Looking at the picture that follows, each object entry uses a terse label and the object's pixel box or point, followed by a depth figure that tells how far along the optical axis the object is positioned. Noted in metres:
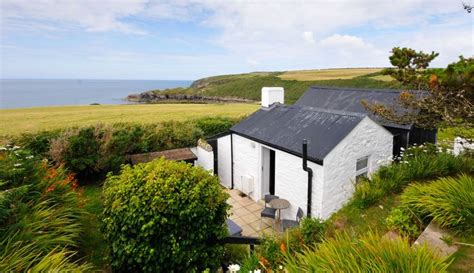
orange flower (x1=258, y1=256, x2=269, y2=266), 4.04
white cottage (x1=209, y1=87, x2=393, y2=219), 8.30
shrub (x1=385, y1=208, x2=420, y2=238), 4.76
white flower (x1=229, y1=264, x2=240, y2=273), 3.42
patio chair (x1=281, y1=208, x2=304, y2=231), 8.16
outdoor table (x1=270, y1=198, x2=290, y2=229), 8.78
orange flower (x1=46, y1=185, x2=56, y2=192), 5.64
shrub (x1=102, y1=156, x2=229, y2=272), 4.97
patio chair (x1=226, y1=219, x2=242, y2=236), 7.46
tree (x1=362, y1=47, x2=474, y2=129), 5.62
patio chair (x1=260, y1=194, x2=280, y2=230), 8.88
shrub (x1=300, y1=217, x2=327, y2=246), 4.99
